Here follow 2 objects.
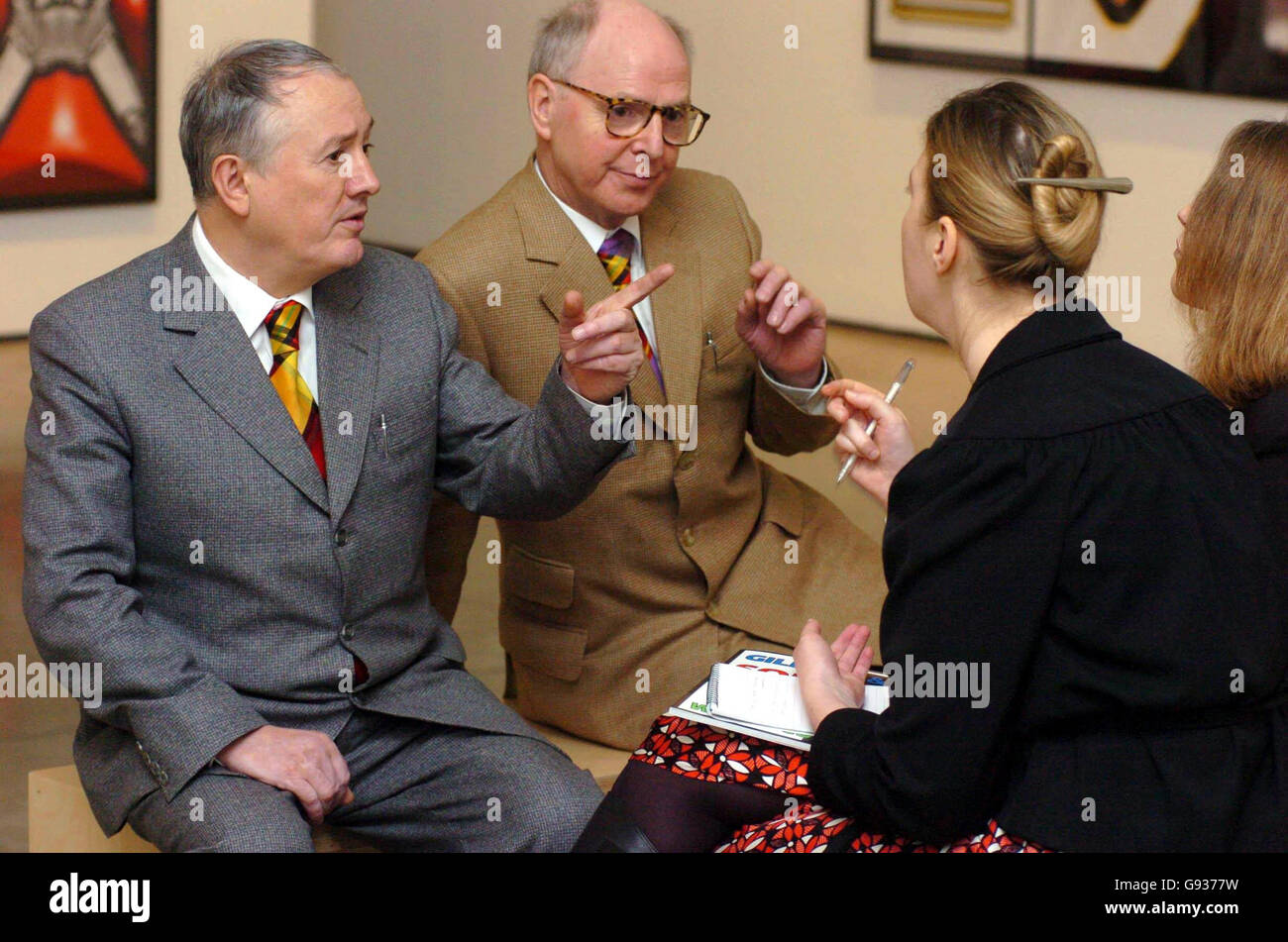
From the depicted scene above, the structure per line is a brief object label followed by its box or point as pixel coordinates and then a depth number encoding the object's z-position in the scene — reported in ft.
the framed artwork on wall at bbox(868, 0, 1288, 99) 18.84
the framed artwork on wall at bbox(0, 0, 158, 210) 20.67
